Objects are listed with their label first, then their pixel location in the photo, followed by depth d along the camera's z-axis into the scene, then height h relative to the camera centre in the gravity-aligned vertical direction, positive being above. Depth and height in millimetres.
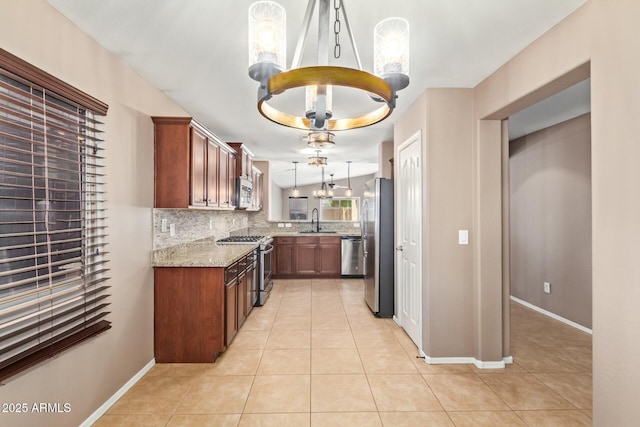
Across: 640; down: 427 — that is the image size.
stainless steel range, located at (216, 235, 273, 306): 4496 -717
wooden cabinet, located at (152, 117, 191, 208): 2773 +419
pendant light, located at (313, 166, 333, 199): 8858 +503
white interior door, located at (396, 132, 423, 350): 3068 -303
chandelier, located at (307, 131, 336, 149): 3289 +778
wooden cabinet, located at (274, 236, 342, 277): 6191 -888
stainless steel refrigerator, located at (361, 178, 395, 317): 3910 -509
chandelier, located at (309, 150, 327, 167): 5395 +882
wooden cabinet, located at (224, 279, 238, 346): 2889 -973
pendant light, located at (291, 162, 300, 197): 8288 +1208
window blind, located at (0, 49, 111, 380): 1462 -26
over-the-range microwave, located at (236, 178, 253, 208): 4355 +284
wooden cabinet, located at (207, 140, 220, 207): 3314 +427
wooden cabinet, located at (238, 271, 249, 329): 3381 -995
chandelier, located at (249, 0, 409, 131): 1016 +554
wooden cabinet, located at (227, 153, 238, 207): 4143 +427
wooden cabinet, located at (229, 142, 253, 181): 4461 +759
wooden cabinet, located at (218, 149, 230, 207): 3701 +417
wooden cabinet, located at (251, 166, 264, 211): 5547 +442
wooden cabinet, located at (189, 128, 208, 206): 2874 +416
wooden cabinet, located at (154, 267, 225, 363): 2750 -917
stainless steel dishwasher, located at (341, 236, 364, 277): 6152 -946
